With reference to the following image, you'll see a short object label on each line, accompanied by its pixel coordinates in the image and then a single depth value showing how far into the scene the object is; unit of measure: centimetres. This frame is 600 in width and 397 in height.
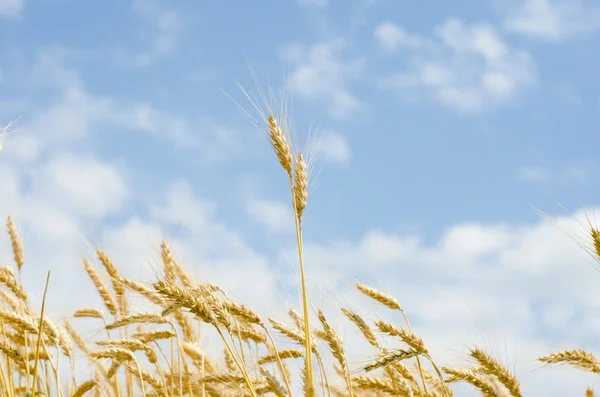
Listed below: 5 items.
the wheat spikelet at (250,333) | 338
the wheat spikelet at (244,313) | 283
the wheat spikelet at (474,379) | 282
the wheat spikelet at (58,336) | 318
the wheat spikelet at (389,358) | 290
